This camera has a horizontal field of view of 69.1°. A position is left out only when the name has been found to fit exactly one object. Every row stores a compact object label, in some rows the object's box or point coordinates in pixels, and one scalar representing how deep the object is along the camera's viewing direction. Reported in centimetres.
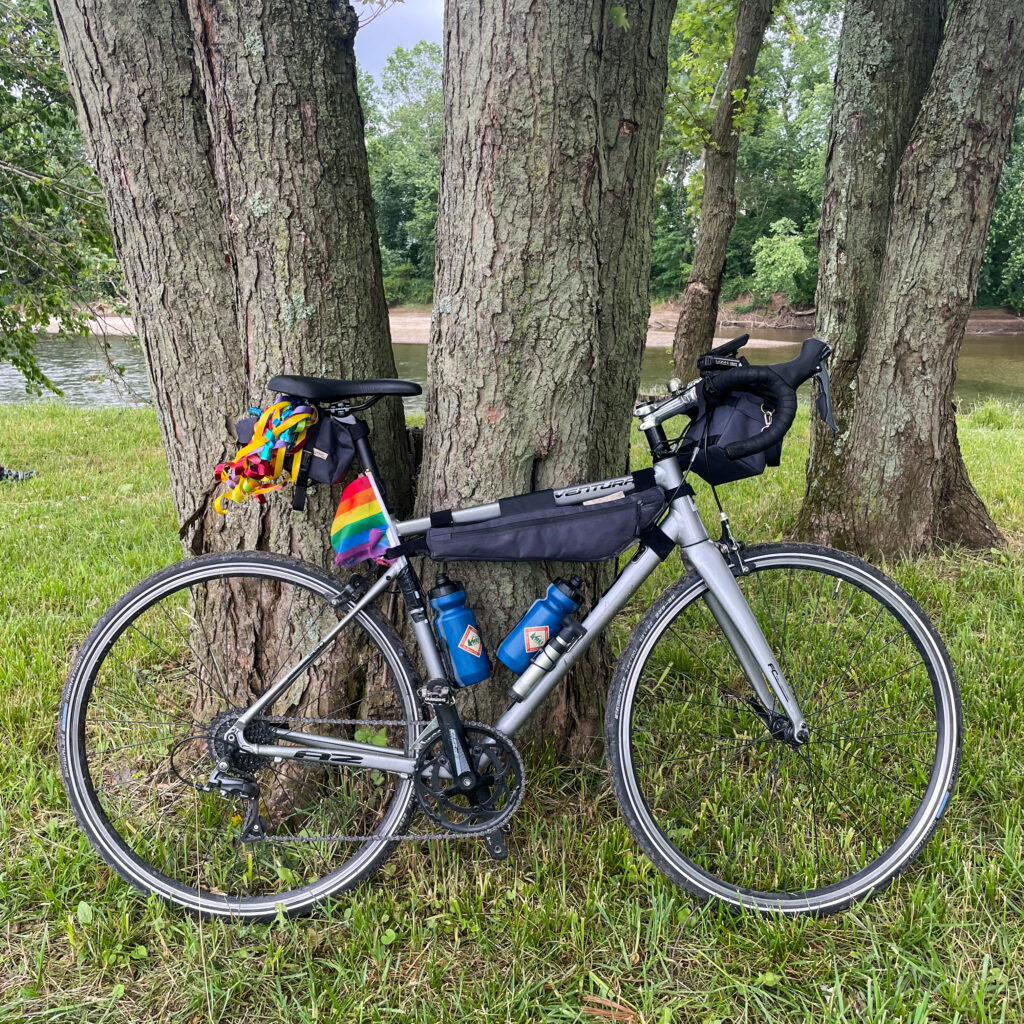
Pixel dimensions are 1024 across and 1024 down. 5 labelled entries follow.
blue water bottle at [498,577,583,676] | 213
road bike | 204
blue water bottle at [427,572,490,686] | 211
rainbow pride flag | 210
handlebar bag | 196
